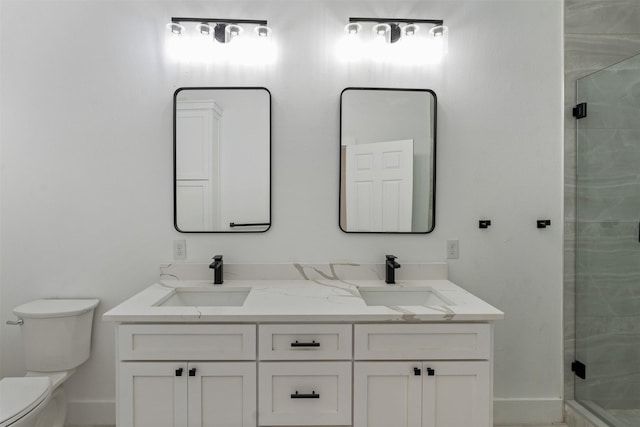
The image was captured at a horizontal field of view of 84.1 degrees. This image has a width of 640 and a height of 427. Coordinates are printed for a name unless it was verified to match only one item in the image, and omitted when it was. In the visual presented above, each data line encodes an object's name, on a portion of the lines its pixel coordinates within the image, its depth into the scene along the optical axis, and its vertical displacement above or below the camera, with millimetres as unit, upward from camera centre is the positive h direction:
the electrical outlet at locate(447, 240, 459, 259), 2104 -241
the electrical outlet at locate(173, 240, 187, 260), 2064 -237
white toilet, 1863 -711
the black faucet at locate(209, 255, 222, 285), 1947 -332
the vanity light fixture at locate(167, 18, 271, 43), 1968 +1017
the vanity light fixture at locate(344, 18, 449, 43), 1996 +1033
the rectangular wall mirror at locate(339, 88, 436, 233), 2047 +291
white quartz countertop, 1486 -437
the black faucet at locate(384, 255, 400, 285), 1956 -341
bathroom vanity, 1491 -670
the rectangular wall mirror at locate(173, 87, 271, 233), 2033 +319
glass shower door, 1848 -192
